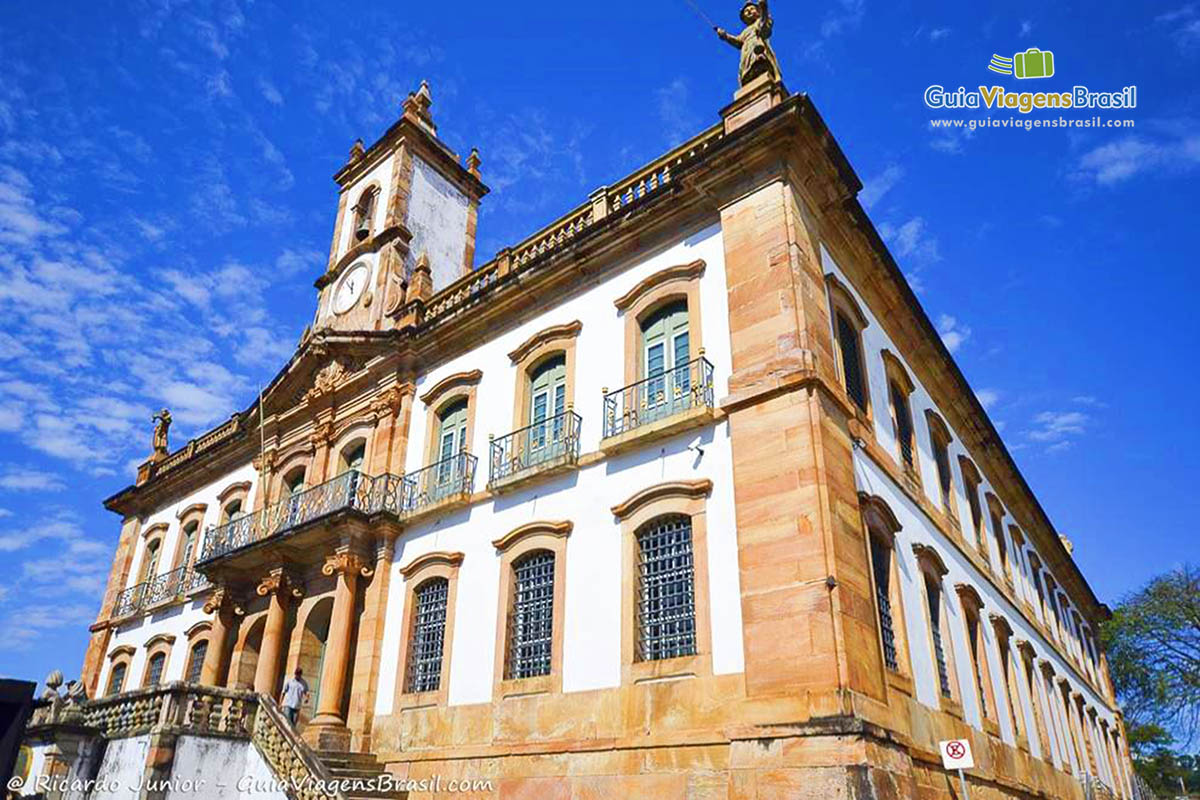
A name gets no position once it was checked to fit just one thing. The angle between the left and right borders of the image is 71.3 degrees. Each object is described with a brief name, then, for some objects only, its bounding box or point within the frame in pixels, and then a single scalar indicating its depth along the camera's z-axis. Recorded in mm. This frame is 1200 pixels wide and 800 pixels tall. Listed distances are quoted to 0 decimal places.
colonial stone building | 9953
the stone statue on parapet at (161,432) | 27191
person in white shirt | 13555
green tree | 35875
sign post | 8734
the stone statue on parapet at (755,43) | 12984
